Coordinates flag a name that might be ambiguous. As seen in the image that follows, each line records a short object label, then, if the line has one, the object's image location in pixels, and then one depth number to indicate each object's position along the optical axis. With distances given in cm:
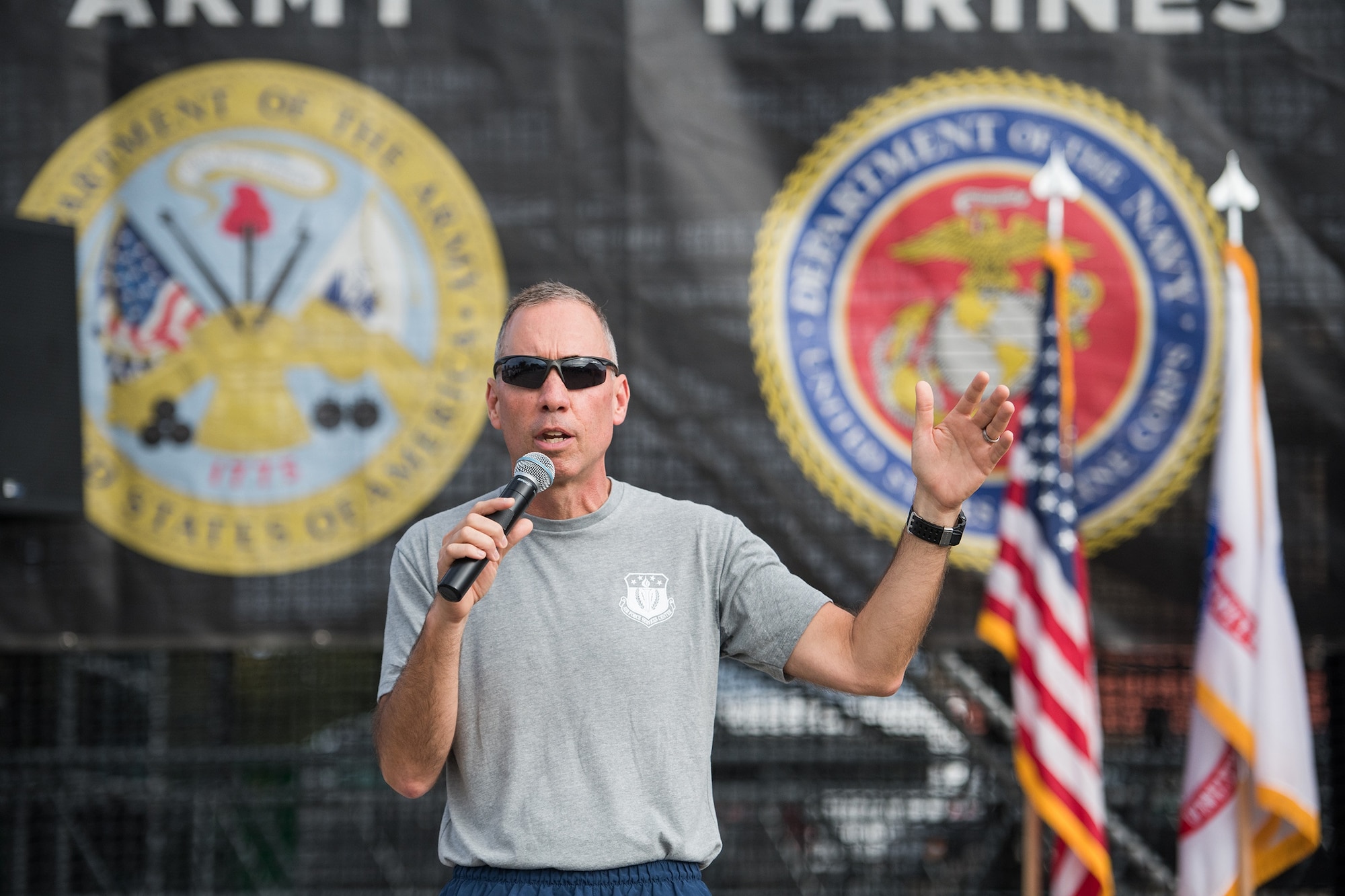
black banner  870
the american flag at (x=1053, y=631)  810
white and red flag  809
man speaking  411
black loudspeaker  839
